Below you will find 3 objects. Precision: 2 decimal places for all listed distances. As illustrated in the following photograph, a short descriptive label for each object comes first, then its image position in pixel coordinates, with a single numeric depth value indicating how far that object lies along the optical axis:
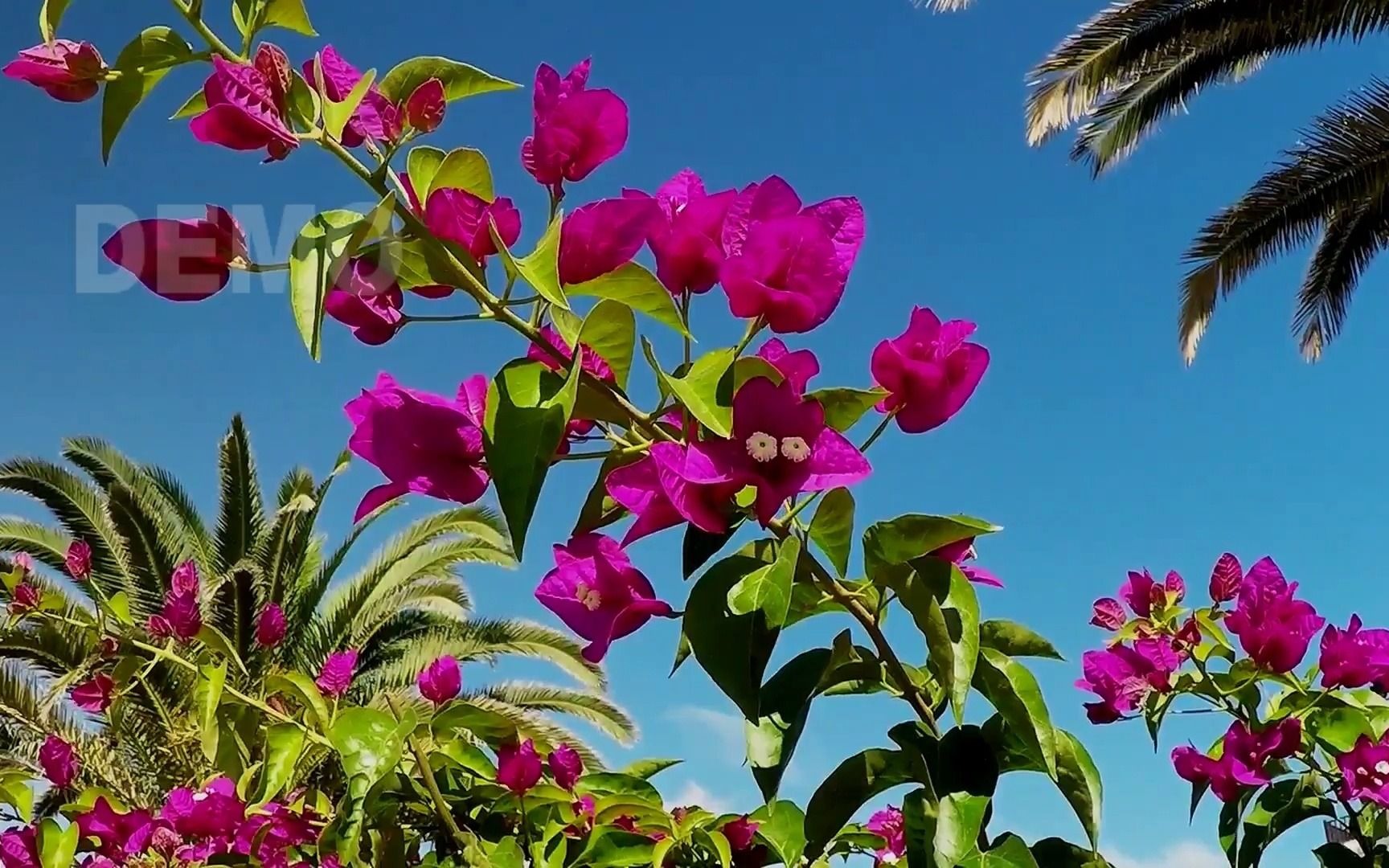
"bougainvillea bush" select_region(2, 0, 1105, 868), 0.66
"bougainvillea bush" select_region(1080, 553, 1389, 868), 1.30
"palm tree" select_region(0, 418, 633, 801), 7.97
